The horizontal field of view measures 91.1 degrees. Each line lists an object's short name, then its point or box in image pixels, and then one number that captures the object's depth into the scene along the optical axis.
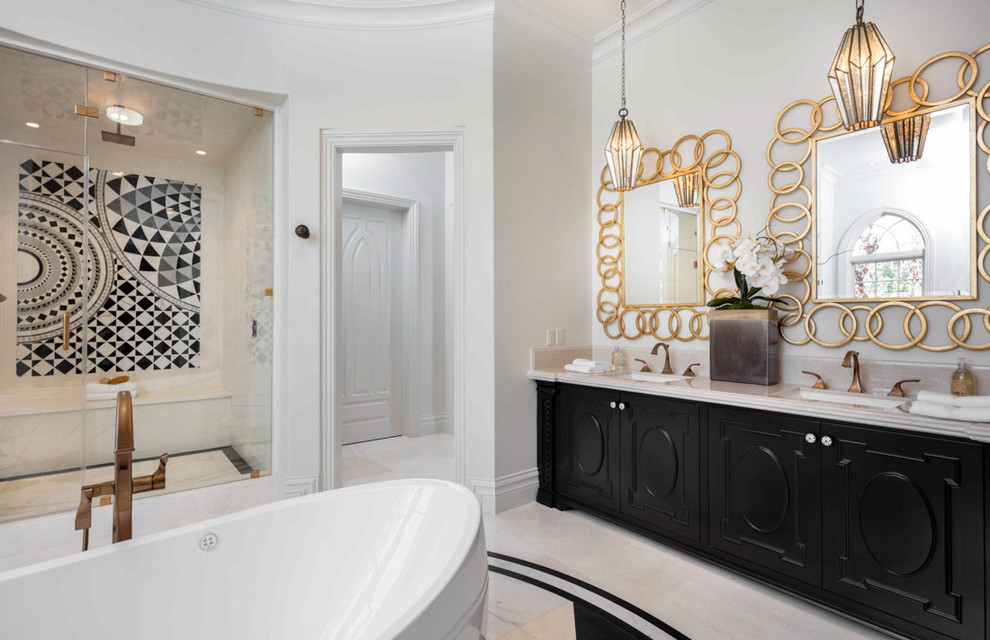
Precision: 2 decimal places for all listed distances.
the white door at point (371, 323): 4.38
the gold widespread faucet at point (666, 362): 2.85
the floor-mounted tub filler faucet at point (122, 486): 1.15
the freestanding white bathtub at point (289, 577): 1.10
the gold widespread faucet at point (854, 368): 2.10
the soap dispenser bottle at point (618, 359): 3.04
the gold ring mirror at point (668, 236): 2.71
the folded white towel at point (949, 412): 1.48
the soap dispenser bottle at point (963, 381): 1.79
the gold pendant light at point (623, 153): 2.52
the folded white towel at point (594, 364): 2.81
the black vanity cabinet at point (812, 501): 1.55
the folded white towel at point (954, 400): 1.53
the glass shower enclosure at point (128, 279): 2.43
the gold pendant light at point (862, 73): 1.69
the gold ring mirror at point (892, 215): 1.88
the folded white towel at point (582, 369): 2.80
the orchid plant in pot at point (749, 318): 2.30
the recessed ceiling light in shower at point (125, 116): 2.59
